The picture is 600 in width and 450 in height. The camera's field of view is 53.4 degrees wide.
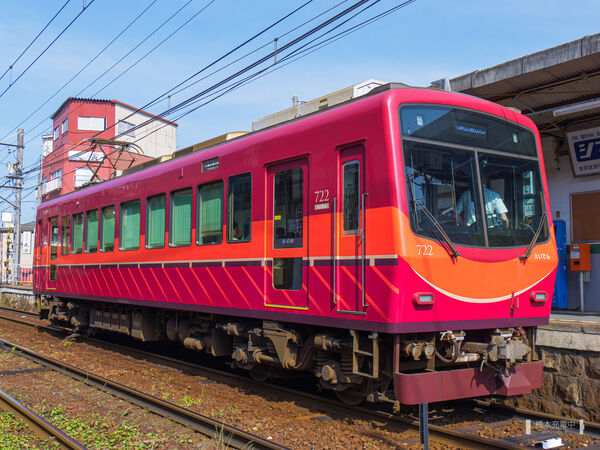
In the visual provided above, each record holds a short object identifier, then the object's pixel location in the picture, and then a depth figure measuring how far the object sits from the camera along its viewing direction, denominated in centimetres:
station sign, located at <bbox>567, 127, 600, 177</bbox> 1032
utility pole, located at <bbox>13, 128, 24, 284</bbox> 3198
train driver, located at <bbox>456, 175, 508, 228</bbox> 612
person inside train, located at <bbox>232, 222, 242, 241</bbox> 793
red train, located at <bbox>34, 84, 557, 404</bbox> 579
